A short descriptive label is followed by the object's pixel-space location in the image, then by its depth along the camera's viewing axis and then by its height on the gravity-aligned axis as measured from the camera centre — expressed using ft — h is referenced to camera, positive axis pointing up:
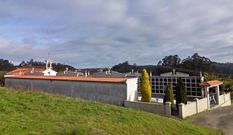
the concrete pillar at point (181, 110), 34.00 -7.94
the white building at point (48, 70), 73.42 +1.31
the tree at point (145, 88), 41.98 -4.06
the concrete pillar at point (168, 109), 34.20 -7.78
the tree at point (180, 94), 37.96 -5.11
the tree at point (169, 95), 38.61 -5.42
